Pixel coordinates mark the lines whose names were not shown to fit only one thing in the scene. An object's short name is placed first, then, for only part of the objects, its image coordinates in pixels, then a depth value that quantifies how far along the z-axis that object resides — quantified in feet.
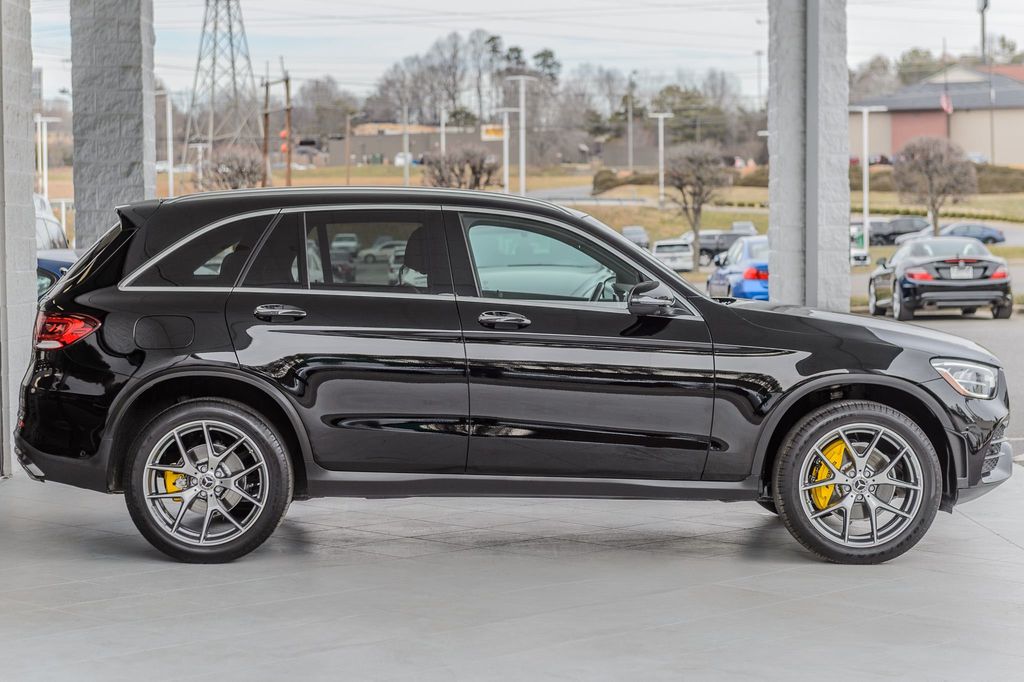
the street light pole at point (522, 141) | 214.81
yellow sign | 298.56
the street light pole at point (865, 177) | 184.22
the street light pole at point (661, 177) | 267.29
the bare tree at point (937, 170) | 206.18
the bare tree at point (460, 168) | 236.02
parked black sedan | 78.59
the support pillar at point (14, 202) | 30.48
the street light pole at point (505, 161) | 240.12
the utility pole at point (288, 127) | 183.69
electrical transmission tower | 221.66
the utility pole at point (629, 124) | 335.75
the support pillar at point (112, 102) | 39.40
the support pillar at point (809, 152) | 36.63
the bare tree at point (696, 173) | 216.54
